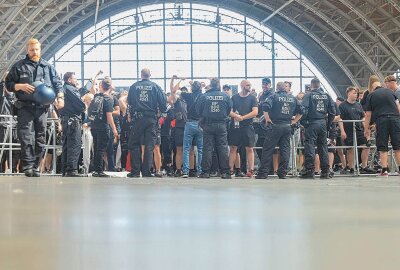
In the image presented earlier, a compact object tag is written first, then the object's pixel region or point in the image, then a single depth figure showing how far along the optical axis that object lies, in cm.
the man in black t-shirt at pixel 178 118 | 1300
